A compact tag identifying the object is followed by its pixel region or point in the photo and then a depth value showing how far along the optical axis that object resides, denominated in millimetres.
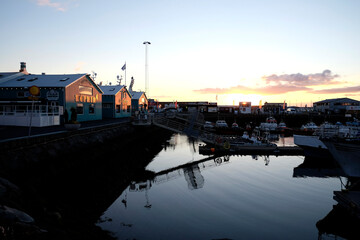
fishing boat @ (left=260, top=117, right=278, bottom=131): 66088
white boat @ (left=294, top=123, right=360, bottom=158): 29731
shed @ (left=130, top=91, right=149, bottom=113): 72875
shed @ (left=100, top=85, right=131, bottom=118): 54938
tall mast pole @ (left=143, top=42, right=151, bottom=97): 70494
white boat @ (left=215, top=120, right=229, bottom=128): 62566
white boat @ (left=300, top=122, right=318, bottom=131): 59394
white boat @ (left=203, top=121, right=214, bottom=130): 59588
